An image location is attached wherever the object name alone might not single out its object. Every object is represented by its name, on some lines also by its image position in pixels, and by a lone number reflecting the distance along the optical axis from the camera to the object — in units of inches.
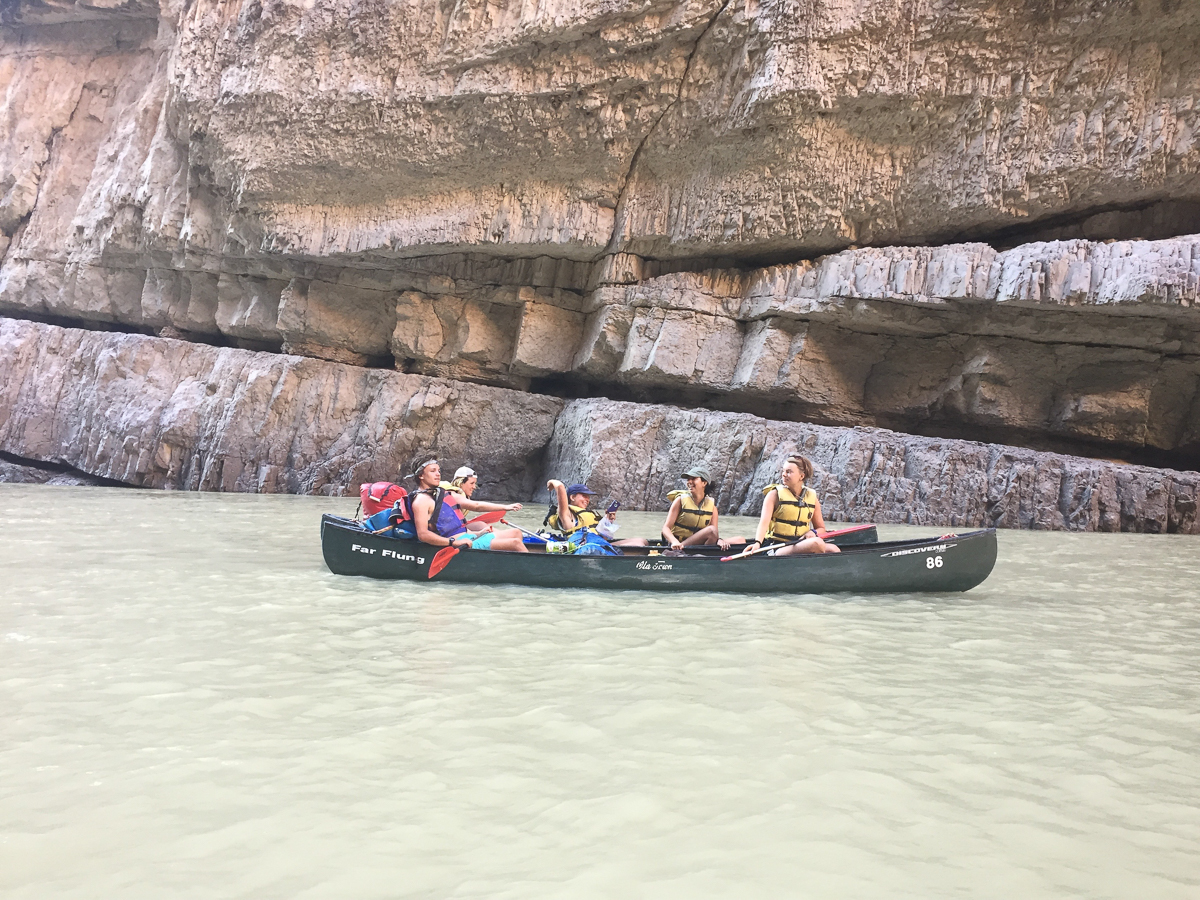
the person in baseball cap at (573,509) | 307.6
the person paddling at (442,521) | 267.9
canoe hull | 253.1
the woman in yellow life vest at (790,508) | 283.9
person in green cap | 302.8
